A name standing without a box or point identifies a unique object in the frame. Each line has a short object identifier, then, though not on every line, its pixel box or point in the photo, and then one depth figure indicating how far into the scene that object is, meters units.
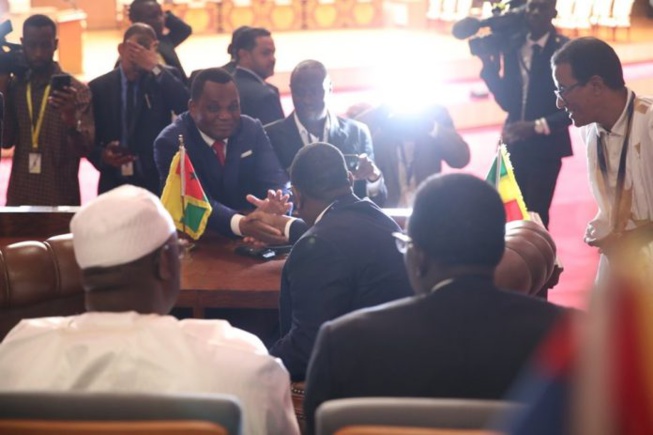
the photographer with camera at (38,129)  5.61
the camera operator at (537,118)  6.00
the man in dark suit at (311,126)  5.09
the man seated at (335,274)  3.16
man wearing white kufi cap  2.20
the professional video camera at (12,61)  5.66
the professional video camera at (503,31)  6.19
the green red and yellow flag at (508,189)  4.12
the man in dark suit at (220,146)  4.61
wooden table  3.70
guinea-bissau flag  4.16
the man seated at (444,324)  1.99
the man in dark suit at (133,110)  5.59
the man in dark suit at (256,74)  5.83
